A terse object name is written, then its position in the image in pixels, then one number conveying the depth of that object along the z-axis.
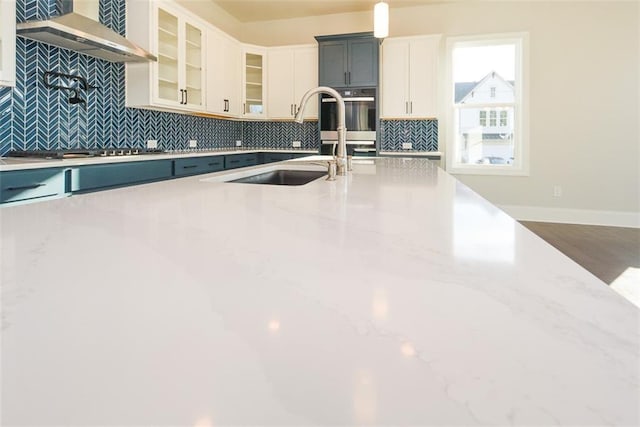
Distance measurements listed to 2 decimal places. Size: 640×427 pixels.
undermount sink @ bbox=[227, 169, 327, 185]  2.10
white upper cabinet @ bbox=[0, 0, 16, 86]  2.56
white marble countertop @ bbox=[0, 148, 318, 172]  2.29
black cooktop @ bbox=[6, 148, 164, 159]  2.65
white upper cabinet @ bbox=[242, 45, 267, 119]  5.48
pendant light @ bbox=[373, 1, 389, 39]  3.14
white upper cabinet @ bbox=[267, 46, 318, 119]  5.41
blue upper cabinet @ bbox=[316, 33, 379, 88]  5.01
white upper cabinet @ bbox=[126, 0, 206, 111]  3.74
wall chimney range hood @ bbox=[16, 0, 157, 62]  2.70
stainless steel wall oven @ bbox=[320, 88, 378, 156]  5.10
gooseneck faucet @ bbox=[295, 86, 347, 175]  1.77
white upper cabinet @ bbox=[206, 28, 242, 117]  4.74
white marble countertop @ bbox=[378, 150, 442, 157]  4.96
